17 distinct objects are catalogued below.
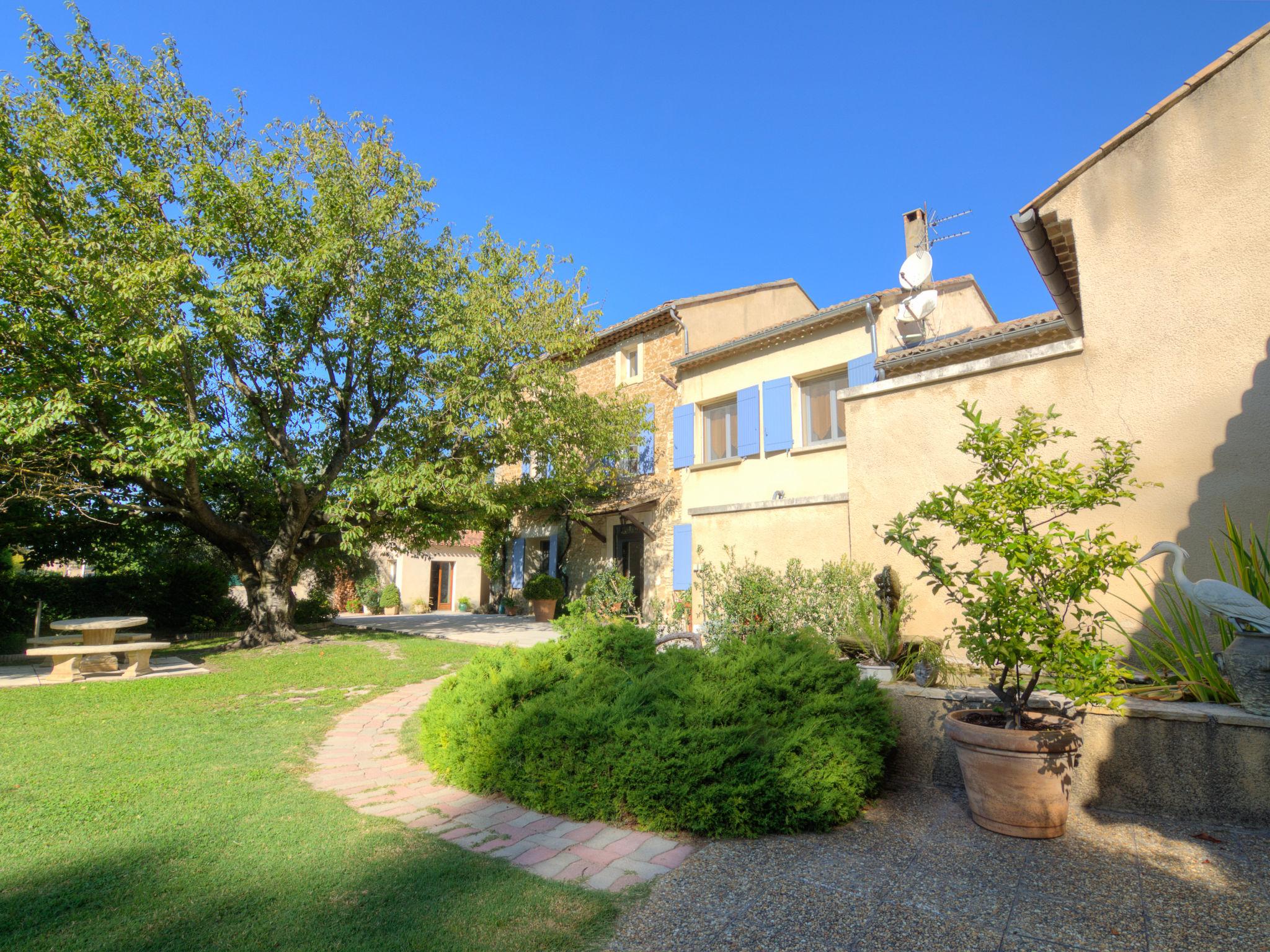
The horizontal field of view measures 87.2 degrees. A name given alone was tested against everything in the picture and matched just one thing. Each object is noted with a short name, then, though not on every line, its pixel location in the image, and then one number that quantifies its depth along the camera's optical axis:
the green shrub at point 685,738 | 3.57
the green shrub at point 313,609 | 17.67
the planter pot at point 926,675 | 4.99
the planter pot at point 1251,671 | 3.53
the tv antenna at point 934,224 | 14.11
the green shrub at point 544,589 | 18.05
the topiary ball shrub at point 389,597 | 22.88
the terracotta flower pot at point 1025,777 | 3.41
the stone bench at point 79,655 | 8.86
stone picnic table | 9.63
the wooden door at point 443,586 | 25.28
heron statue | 3.63
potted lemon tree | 3.40
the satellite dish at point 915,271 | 12.09
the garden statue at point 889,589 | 5.96
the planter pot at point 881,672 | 5.27
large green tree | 9.82
